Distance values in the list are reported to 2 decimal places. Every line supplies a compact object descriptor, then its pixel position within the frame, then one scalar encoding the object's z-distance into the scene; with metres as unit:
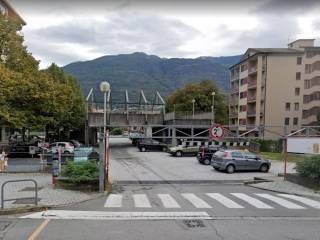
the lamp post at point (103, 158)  14.83
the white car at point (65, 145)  37.45
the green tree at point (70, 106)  53.06
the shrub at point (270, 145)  51.25
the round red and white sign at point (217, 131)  20.55
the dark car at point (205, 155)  30.94
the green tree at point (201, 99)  78.62
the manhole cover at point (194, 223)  9.41
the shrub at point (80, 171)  15.00
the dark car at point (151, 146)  47.09
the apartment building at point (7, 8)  60.21
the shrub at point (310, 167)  16.39
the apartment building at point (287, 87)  64.12
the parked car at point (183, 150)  38.66
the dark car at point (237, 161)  25.12
